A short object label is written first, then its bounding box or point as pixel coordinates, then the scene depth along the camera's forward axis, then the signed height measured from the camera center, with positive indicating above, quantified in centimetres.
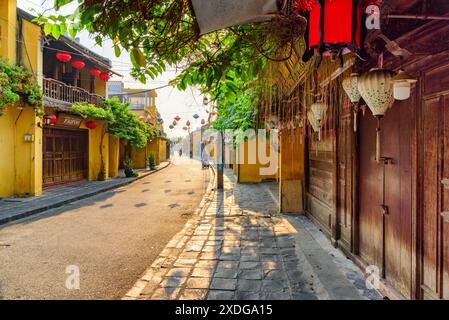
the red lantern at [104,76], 1300 +368
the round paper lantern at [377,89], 265 +63
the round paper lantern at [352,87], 319 +80
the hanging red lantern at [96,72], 1312 +387
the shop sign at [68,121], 1410 +187
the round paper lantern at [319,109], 467 +78
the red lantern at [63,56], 1118 +393
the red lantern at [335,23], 197 +92
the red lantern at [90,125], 1559 +176
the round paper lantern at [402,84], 259 +66
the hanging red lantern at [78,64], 1254 +409
